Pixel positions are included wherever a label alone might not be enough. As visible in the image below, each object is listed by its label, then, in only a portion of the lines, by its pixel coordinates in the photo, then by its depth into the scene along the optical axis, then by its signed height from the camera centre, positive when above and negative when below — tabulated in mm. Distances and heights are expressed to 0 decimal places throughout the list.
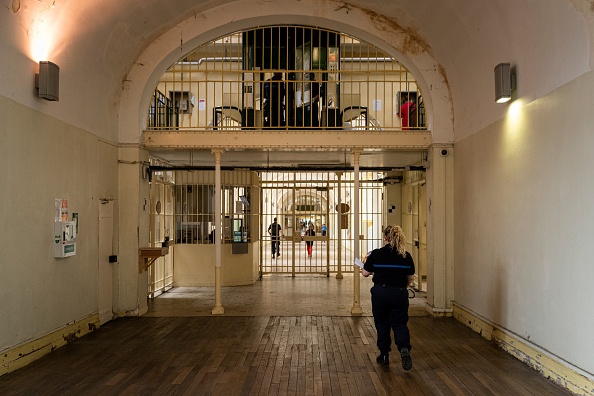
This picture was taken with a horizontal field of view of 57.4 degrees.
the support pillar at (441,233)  8984 -336
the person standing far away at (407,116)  10961 +2044
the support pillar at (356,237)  8990 -406
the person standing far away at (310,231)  14400 -486
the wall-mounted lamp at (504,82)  6482 +1570
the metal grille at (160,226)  10695 -251
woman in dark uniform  5758 -715
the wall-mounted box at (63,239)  6746 -314
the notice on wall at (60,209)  6785 +61
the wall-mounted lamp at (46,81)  6246 +1544
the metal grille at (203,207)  12227 +147
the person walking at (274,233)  14755 -557
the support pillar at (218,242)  9102 -480
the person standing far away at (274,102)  10156 +2108
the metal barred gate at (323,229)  13586 -463
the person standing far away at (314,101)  9947 +2089
